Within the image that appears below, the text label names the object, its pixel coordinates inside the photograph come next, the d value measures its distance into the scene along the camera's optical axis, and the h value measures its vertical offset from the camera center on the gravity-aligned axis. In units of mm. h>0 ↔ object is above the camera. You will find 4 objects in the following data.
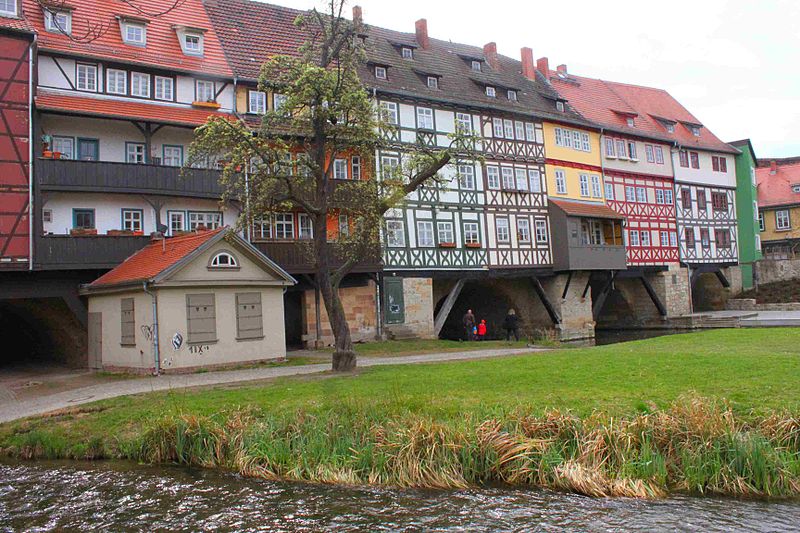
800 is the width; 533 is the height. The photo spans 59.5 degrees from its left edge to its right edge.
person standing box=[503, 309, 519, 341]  29828 -771
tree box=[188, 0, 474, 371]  16656 +4154
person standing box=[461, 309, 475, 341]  30578 -792
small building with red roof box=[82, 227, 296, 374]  18828 +312
